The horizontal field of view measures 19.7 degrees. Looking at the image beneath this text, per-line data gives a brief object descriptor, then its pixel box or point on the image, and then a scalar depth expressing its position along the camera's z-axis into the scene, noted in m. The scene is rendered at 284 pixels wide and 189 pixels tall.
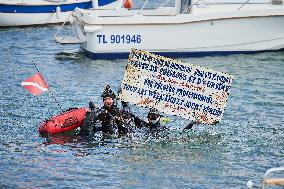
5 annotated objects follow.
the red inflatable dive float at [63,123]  20.58
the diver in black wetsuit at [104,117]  20.34
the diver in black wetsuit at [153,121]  20.80
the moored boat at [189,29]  28.98
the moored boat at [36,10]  35.22
